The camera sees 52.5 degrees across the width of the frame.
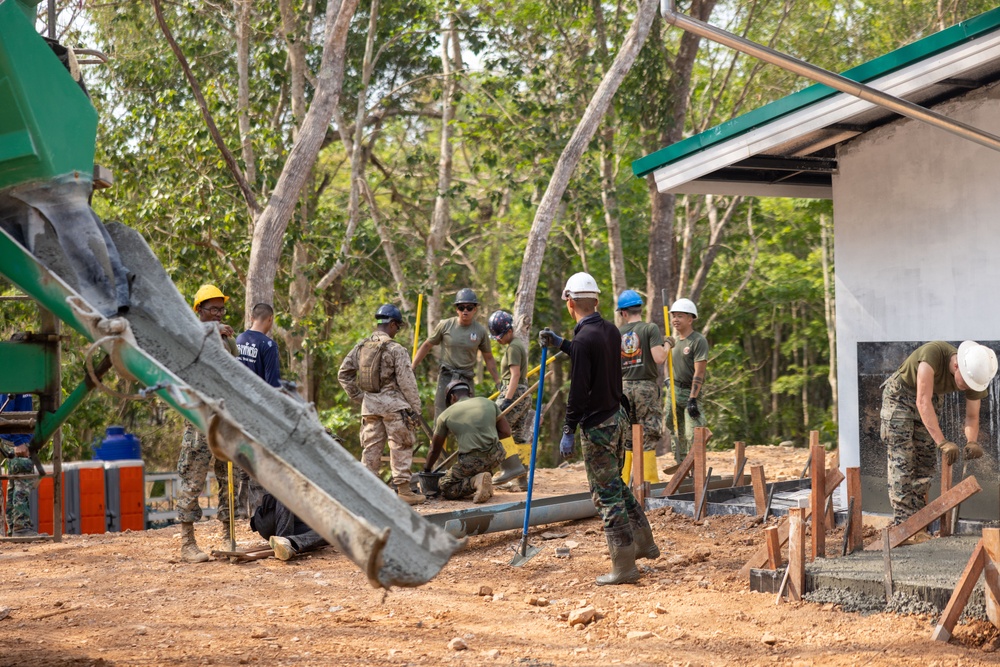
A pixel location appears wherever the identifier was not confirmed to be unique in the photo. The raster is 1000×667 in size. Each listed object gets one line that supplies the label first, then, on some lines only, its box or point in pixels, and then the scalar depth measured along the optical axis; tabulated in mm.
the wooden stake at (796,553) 6082
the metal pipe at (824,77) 5355
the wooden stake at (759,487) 8305
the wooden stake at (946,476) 6820
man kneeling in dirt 9891
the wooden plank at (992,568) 5141
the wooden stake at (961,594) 5203
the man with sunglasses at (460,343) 10813
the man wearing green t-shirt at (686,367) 11094
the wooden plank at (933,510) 6305
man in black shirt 6855
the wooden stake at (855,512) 6598
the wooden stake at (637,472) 9234
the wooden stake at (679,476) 9352
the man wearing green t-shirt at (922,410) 6711
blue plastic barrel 13570
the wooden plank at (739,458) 9648
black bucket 10391
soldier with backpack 9641
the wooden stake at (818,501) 6551
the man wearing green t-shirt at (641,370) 10734
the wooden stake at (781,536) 6602
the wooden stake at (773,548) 6321
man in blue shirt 8148
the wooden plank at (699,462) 8828
